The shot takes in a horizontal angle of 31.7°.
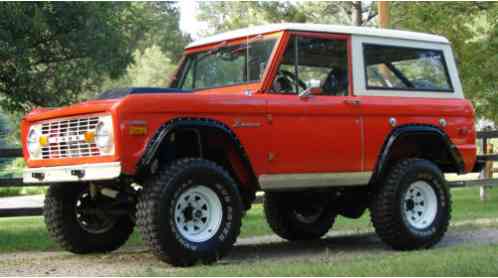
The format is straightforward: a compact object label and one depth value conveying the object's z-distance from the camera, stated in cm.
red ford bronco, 802
